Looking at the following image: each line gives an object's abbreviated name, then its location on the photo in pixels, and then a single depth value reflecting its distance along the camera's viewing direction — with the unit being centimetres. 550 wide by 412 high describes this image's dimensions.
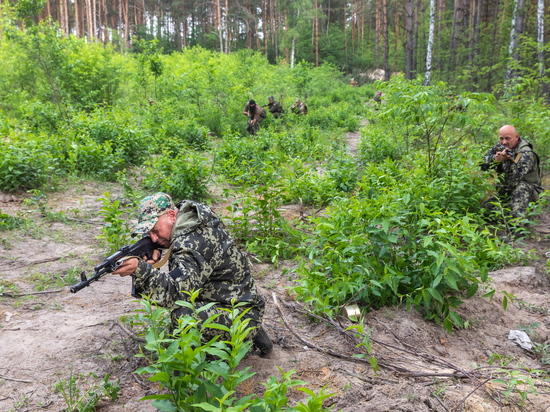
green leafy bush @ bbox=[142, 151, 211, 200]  636
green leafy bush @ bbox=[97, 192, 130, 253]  410
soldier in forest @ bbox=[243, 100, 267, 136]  1223
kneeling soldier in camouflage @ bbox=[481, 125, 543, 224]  521
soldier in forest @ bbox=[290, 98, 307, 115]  1522
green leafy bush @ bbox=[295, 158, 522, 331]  301
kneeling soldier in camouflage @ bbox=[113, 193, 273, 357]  211
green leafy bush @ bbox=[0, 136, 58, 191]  581
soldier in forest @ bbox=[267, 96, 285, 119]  1397
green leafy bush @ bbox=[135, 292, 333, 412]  154
